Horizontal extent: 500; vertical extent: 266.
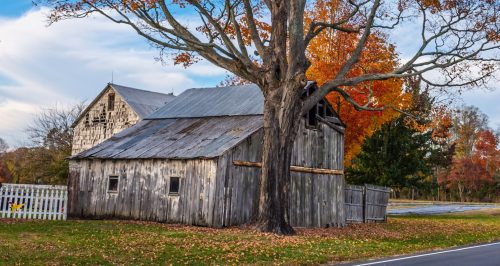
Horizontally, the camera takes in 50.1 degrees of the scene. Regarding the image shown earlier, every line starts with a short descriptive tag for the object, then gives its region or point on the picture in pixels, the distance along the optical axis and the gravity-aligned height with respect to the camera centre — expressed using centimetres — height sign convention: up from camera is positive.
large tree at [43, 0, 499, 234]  1948 +489
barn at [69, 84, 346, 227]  2158 +76
